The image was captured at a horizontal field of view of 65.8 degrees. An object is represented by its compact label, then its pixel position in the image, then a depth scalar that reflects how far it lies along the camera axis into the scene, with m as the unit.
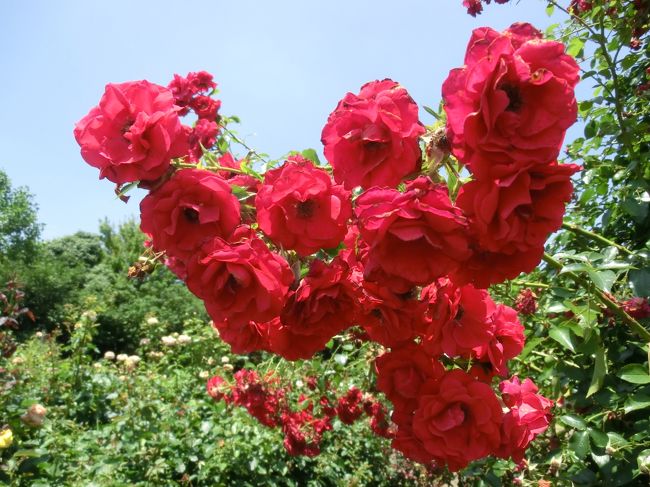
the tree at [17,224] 26.73
